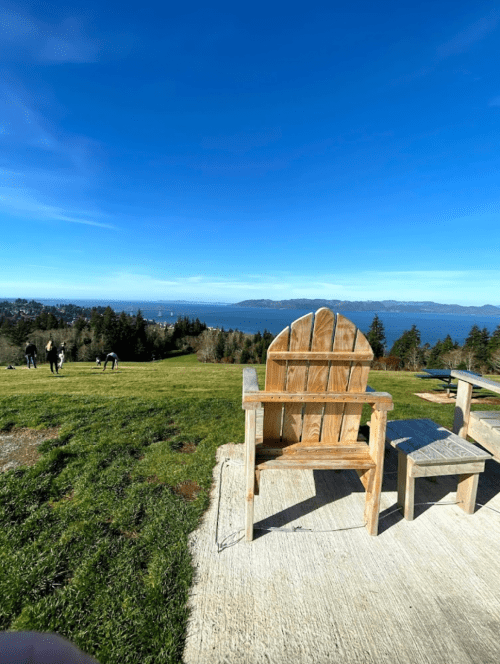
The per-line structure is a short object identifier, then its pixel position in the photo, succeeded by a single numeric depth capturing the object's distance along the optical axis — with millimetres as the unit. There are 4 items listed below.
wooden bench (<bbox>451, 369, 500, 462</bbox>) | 3316
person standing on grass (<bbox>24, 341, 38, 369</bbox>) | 13766
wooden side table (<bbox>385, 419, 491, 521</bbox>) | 2938
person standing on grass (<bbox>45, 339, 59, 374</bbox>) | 11175
